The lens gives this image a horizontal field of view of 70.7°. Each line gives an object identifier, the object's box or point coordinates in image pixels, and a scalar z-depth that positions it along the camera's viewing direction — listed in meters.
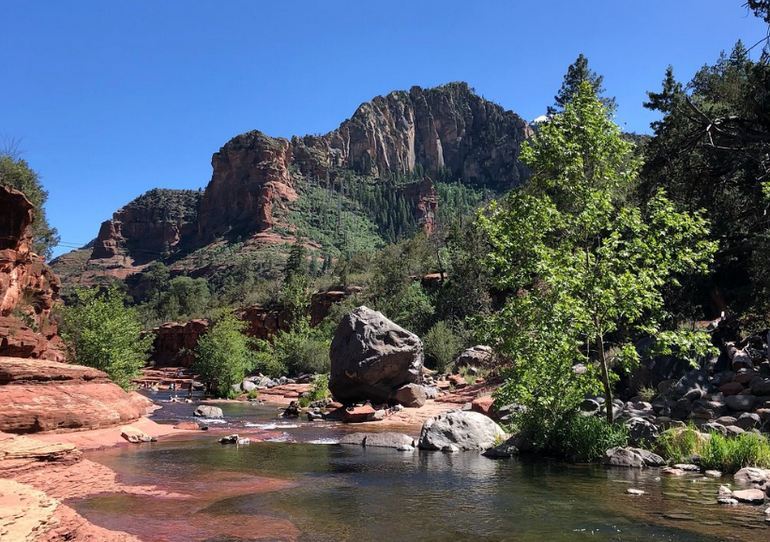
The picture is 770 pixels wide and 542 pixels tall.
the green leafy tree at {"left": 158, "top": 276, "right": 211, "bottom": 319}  85.81
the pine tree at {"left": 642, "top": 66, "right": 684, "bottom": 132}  27.71
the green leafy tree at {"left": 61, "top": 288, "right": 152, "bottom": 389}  20.77
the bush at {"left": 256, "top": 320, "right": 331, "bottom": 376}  44.56
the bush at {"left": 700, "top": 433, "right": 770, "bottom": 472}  9.96
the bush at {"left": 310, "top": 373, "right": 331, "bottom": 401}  27.47
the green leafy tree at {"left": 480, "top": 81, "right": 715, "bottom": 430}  11.25
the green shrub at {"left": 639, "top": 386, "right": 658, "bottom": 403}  15.09
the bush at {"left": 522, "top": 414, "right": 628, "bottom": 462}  11.60
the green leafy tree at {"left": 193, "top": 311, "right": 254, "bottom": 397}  32.78
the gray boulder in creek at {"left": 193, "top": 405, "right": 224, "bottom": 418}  22.32
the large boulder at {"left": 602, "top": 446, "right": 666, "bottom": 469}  10.98
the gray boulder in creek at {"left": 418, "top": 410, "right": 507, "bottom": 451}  13.95
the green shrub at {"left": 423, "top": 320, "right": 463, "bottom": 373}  36.88
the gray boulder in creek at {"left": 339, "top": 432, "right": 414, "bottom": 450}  14.51
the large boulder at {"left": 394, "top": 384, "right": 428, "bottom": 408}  22.92
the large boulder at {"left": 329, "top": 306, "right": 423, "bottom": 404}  23.16
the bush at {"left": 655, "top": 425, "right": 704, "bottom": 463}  10.91
